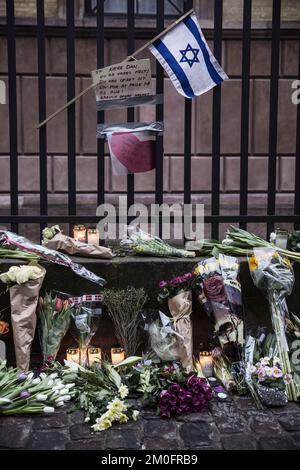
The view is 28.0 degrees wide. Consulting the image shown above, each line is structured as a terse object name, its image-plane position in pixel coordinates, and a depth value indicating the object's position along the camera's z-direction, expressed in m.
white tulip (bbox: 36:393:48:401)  3.82
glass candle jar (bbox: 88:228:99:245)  4.81
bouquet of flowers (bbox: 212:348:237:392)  4.10
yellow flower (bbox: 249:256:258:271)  4.34
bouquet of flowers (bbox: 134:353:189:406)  3.88
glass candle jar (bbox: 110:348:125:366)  4.34
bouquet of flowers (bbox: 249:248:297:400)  4.25
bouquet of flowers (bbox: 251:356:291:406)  3.91
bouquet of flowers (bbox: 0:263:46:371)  4.24
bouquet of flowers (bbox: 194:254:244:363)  4.27
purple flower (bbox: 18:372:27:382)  4.04
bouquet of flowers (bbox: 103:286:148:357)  4.34
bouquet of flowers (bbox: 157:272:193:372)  4.29
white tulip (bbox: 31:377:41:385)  3.98
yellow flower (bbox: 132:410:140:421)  3.67
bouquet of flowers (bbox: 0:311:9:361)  4.37
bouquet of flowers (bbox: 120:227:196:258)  4.66
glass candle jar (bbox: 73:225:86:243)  4.81
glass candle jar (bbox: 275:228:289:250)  4.75
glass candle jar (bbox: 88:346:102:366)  4.35
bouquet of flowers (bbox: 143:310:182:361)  4.27
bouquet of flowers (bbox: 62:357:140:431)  3.63
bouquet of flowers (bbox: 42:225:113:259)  4.62
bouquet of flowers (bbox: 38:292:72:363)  4.34
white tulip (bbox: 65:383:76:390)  3.99
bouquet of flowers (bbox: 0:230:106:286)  4.46
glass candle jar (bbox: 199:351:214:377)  4.33
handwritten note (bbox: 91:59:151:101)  4.62
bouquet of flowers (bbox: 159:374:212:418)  3.75
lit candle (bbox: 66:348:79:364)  4.33
